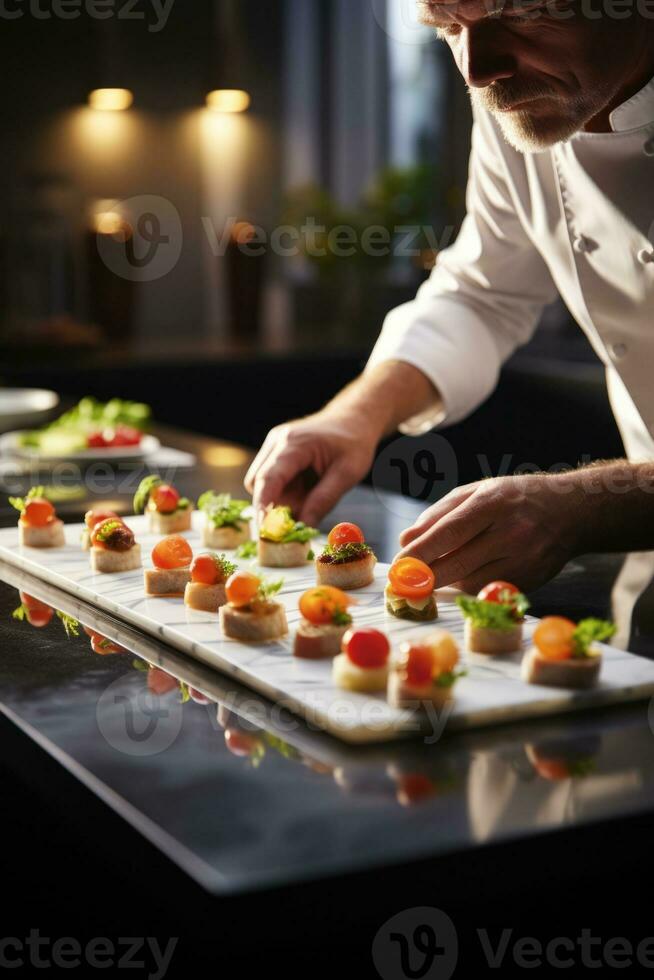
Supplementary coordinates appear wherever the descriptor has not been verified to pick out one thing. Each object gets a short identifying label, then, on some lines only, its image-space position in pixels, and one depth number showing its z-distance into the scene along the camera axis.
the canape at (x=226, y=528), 1.70
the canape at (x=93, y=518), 1.66
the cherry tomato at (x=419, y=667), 1.25
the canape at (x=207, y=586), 1.47
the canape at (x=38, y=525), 1.69
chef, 1.53
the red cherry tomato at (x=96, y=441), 2.23
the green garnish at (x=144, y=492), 1.81
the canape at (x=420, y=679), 1.25
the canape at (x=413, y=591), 1.44
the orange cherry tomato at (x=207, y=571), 1.47
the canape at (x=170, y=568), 1.51
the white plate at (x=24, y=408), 2.45
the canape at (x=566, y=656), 1.29
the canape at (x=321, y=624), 1.35
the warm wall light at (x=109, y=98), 5.04
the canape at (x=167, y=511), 1.76
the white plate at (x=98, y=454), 2.18
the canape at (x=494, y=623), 1.35
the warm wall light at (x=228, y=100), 4.88
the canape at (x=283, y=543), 1.63
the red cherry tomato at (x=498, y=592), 1.37
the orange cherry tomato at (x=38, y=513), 1.69
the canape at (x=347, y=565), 1.55
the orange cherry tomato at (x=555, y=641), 1.29
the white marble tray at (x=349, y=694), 1.25
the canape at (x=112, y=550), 1.59
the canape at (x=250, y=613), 1.39
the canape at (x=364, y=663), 1.28
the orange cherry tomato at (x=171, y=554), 1.53
